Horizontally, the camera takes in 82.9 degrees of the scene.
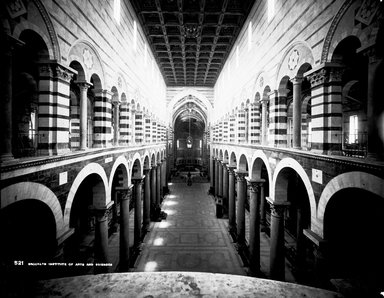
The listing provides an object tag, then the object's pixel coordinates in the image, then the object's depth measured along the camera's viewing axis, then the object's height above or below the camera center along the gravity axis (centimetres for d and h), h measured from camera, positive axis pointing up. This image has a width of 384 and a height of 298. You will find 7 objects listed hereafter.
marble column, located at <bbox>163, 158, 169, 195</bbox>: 2675 -552
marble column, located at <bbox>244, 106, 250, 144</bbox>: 1447 +116
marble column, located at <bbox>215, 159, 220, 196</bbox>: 2442 -381
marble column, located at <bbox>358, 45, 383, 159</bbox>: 445 +79
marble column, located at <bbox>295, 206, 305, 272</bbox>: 1119 -562
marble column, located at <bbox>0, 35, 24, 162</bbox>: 411 +93
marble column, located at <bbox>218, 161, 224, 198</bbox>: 2298 -382
